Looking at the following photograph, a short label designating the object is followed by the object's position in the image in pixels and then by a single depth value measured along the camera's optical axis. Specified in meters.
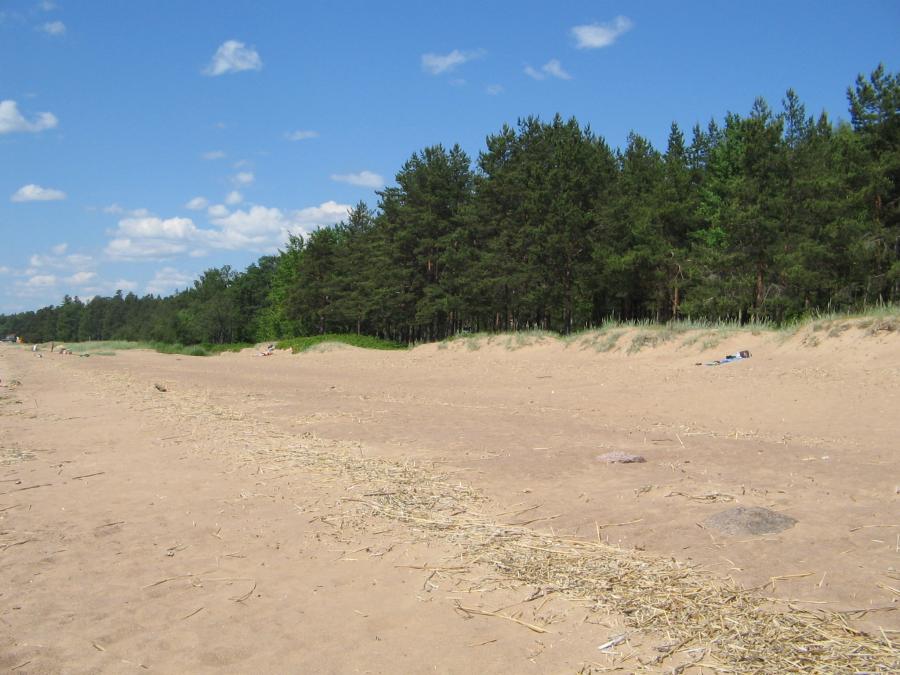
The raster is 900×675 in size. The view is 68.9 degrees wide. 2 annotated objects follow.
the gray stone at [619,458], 7.69
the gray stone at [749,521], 5.23
